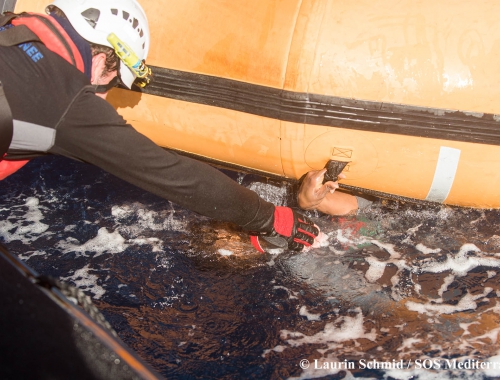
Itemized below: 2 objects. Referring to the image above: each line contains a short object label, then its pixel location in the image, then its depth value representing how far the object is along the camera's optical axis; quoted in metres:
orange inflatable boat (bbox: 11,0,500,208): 2.55
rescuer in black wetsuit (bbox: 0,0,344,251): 2.04
